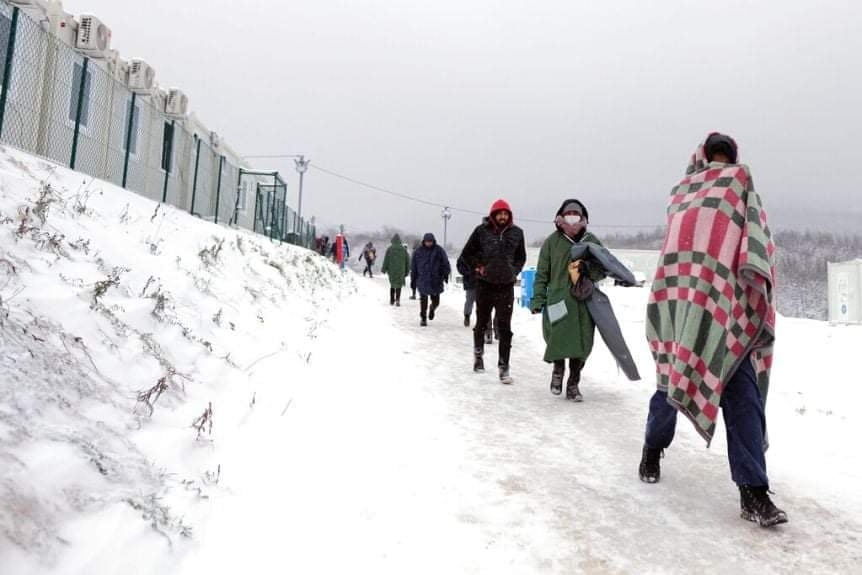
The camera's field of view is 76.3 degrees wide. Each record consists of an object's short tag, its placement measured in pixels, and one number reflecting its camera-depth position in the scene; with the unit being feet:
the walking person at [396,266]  47.57
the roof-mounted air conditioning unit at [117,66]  40.04
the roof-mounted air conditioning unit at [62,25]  35.14
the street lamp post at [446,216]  180.86
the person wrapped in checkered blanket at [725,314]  8.71
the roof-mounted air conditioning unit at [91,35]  36.58
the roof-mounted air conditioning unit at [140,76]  42.78
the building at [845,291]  59.82
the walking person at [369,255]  93.04
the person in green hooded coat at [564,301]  16.92
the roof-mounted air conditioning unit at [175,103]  50.29
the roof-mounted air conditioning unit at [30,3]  32.58
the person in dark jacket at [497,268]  20.15
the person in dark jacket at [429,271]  35.06
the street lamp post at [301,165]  130.93
